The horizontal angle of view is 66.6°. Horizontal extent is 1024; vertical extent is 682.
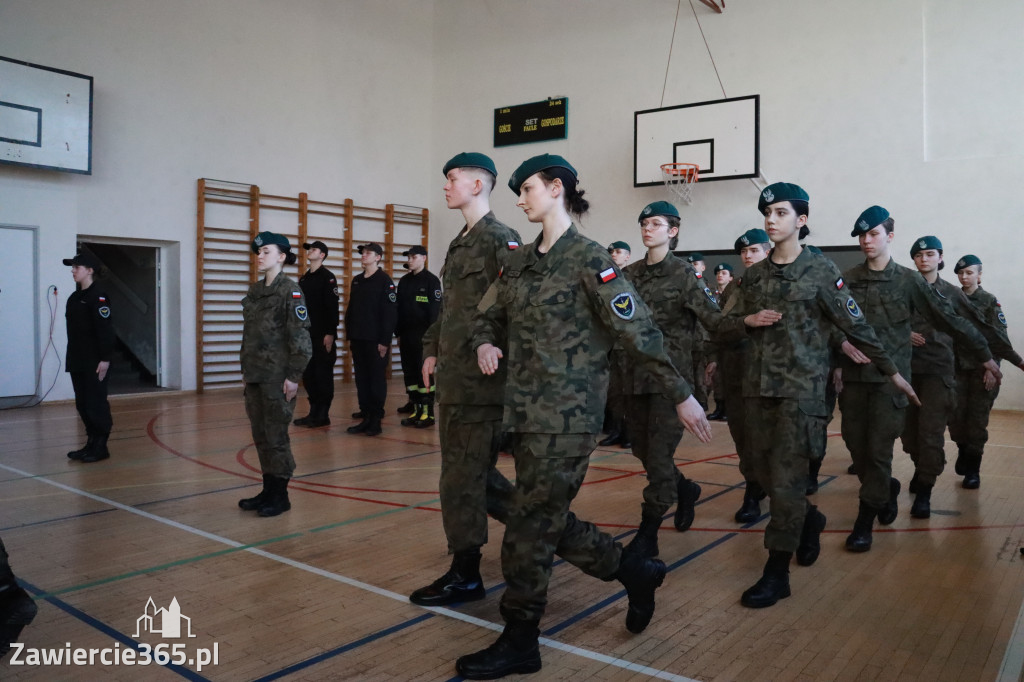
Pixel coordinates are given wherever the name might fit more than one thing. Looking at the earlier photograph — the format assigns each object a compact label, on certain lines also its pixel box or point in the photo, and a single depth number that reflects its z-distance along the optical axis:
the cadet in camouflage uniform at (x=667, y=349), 3.57
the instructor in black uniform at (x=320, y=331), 7.43
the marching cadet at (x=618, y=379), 3.77
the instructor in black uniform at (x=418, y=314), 7.54
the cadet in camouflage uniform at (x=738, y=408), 4.20
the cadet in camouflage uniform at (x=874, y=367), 3.67
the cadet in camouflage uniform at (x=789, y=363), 3.00
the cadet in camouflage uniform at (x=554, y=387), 2.32
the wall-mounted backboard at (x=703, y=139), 10.05
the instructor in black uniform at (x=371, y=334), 7.20
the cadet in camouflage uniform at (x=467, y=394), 2.86
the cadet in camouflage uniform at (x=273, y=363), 4.18
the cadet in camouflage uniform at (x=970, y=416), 5.12
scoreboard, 11.99
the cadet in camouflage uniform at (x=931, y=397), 4.34
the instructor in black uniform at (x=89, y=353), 5.75
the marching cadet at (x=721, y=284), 8.34
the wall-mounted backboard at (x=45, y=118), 8.30
